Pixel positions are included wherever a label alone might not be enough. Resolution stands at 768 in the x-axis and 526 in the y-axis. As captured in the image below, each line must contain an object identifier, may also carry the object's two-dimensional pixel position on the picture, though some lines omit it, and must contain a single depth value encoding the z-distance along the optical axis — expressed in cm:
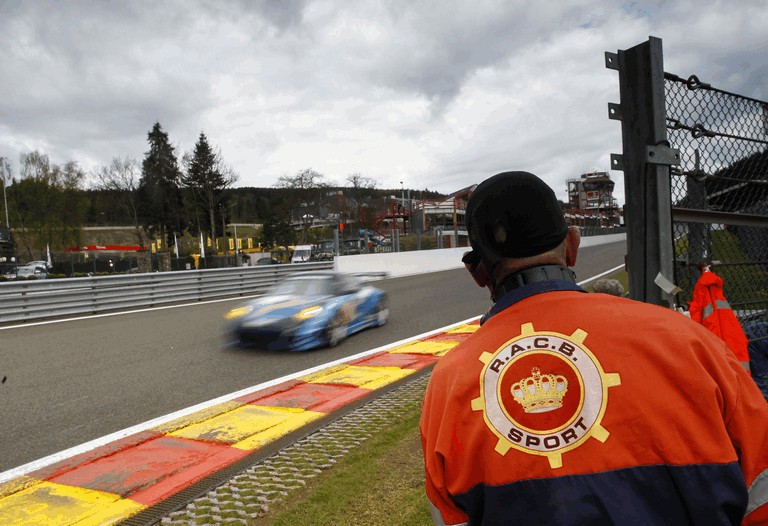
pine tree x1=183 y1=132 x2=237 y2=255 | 5653
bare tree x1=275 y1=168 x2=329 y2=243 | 6084
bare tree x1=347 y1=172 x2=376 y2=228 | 5881
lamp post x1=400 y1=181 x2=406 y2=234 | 4233
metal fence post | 235
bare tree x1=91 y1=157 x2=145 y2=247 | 5297
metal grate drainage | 316
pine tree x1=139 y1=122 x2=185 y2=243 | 6103
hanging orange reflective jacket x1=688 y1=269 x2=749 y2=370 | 271
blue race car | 817
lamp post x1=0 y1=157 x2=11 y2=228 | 5436
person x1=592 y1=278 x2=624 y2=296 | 515
